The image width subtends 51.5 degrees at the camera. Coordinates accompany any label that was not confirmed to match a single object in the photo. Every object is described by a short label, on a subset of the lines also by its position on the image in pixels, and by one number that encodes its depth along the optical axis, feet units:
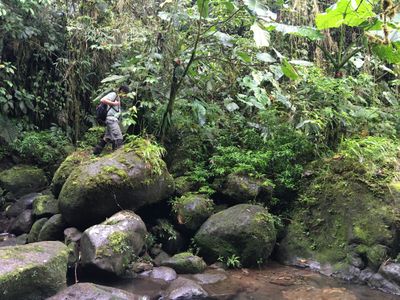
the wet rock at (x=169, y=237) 21.40
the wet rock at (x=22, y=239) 22.32
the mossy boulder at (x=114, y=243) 17.60
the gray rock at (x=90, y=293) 15.05
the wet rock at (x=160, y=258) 20.05
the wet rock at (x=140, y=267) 18.92
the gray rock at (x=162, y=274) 18.38
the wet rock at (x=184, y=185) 23.36
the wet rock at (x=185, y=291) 16.43
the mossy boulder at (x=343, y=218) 19.26
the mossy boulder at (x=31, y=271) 14.21
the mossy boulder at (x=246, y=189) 22.41
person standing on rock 23.95
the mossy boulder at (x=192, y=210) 21.67
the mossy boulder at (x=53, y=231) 21.16
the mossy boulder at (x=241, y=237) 20.20
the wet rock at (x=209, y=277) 18.28
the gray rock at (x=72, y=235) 19.92
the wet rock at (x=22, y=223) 23.71
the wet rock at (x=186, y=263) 19.10
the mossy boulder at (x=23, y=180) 28.14
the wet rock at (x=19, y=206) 25.82
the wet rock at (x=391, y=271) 17.62
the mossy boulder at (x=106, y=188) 20.27
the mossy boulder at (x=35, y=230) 21.88
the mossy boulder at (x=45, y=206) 23.04
